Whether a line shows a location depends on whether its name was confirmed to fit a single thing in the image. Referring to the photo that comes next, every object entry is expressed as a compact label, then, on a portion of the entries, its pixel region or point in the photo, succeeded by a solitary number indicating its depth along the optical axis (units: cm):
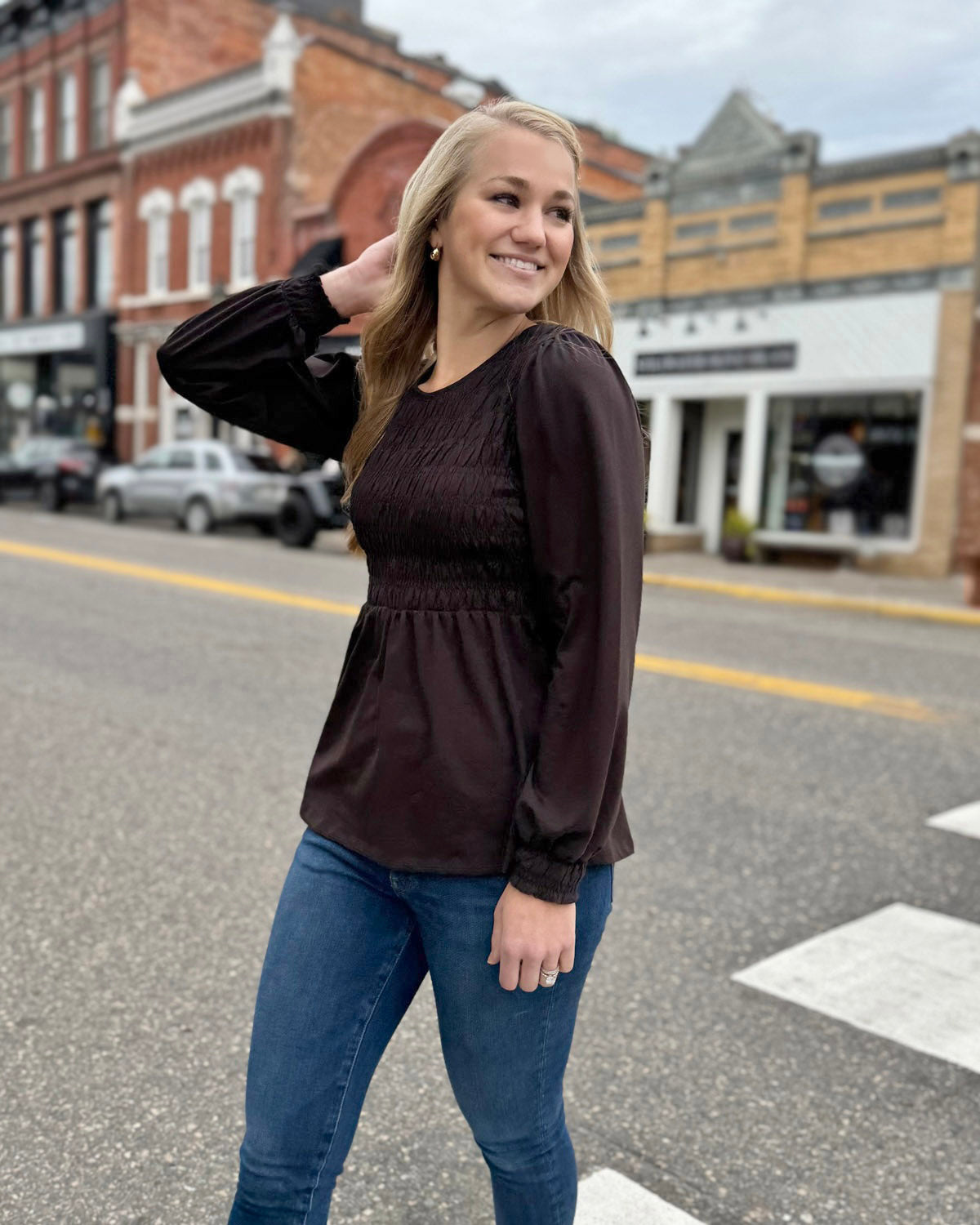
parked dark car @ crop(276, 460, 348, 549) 1803
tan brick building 1739
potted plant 1889
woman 161
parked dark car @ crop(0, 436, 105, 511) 2422
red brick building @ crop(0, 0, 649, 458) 2781
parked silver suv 1964
